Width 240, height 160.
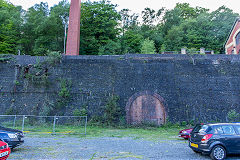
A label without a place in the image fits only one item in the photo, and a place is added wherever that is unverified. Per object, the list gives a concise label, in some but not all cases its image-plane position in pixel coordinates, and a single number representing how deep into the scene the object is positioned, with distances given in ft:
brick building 101.02
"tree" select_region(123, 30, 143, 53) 128.57
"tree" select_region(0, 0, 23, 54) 105.81
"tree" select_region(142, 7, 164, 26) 182.09
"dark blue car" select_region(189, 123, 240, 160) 23.09
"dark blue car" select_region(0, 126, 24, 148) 25.31
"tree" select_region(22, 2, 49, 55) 109.60
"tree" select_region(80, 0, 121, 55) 116.19
